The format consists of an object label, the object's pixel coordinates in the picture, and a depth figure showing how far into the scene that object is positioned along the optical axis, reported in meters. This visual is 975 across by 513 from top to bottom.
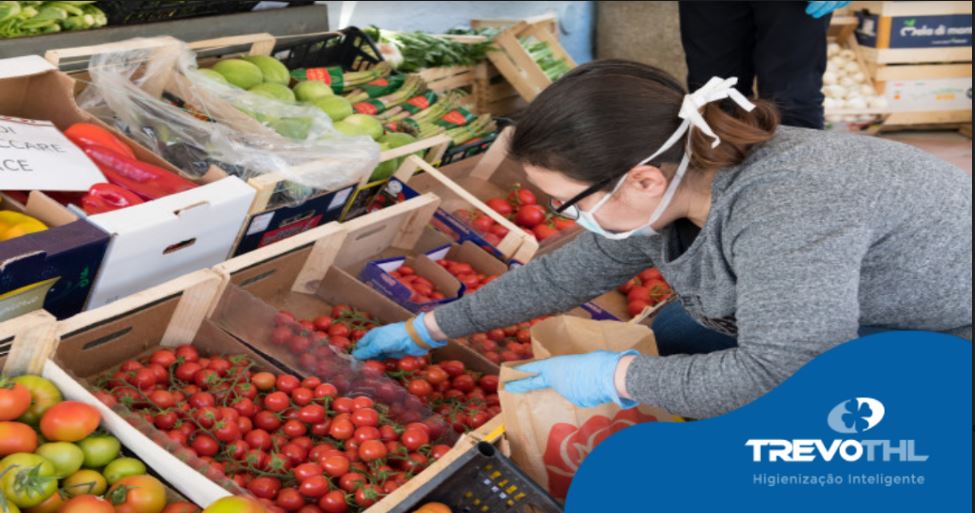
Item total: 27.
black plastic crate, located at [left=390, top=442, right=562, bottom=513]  1.90
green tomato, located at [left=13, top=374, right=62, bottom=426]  1.86
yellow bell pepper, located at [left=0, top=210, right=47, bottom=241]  2.24
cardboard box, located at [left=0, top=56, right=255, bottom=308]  2.29
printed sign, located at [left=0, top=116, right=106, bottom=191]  2.40
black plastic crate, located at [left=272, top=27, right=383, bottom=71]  3.97
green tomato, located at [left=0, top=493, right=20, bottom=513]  1.52
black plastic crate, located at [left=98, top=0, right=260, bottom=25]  3.43
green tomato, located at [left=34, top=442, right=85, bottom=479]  1.75
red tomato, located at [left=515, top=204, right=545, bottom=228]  3.73
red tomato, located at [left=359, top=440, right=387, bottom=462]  2.10
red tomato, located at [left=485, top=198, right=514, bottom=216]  3.73
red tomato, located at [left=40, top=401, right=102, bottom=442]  1.79
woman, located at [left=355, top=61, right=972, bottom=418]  1.64
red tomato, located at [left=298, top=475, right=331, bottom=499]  2.02
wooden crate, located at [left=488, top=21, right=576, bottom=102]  4.95
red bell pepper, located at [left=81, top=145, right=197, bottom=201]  2.62
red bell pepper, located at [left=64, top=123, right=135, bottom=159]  2.70
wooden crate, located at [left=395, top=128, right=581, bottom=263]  3.30
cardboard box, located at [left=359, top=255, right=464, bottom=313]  2.83
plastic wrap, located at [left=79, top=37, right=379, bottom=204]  2.84
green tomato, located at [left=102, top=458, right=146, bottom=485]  1.79
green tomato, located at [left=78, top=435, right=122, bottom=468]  1.81
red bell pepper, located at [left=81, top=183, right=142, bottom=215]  2.47
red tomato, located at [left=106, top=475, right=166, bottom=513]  1.71
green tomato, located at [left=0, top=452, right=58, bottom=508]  1.59
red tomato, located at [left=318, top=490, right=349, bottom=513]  1.99
